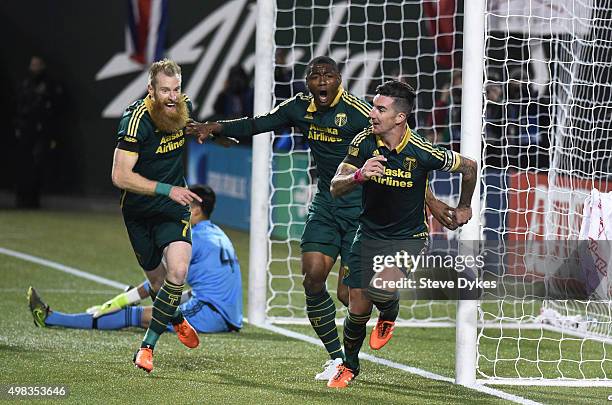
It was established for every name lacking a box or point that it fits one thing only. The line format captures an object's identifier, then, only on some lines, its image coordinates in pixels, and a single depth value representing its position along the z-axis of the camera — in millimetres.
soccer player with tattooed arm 14414
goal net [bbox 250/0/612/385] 18250
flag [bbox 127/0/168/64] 39187
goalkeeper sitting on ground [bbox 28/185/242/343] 18922
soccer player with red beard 15305
